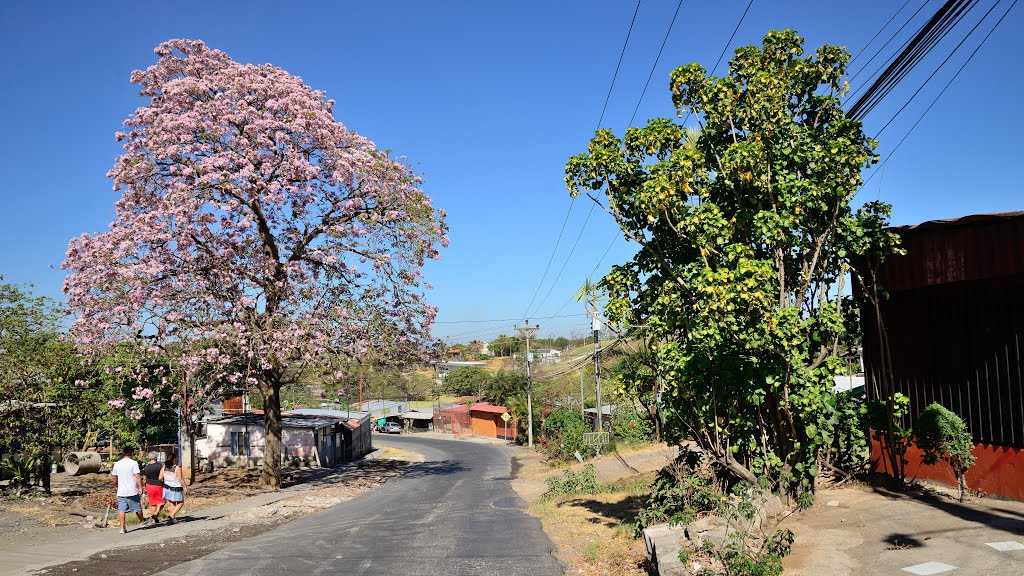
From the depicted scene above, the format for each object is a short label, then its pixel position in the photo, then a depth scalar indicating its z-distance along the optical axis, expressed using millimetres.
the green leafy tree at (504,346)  123750
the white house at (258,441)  35438
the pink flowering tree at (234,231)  20719
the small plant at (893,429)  10531
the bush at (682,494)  10398
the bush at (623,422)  26483
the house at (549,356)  114912
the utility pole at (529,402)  51469
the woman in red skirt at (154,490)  14211
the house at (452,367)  103300
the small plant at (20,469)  16781
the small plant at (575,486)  19295
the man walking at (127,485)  12914
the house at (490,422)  64312
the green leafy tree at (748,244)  9289
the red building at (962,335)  9062
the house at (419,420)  78625
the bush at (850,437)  10789
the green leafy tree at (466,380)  89000
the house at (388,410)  80562
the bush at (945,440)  9328
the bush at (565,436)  32812
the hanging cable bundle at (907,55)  7922
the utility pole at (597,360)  32116
